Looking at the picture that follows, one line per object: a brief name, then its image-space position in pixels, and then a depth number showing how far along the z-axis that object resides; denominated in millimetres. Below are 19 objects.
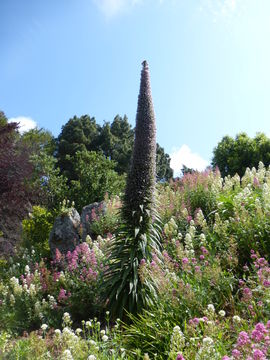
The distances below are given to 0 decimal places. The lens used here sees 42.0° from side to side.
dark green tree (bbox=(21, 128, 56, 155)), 26273
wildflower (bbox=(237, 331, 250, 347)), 2395
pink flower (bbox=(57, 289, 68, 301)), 5970
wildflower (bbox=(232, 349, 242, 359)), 2348
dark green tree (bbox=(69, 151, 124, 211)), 15148
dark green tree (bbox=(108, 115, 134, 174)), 26250
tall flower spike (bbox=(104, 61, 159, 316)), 5266
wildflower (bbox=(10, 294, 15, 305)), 6520
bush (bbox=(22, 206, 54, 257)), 11766
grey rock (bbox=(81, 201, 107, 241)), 10219
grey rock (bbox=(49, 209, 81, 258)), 9641
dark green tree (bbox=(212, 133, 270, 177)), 19781
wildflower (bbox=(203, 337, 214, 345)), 2535
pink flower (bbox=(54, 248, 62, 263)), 7406
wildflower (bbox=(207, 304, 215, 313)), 3109
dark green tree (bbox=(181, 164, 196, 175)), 25867
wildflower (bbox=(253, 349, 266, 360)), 2117
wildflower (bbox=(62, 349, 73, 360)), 2933
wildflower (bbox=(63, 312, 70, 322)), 4151
